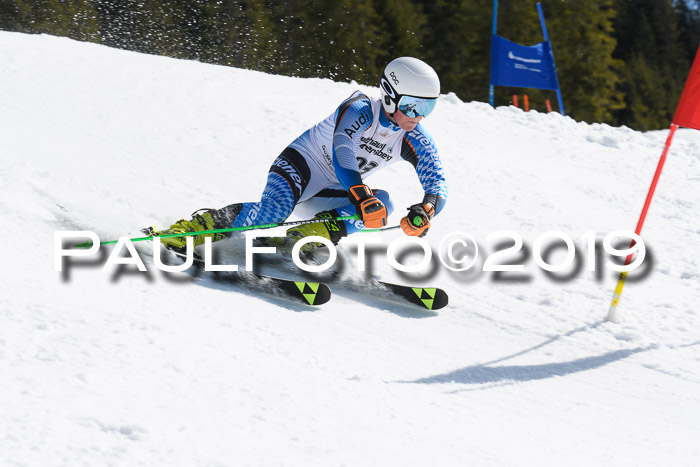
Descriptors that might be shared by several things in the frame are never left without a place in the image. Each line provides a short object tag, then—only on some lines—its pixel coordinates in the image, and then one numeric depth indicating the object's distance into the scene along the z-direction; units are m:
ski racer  8.34
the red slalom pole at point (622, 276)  9.36
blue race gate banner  23.08
